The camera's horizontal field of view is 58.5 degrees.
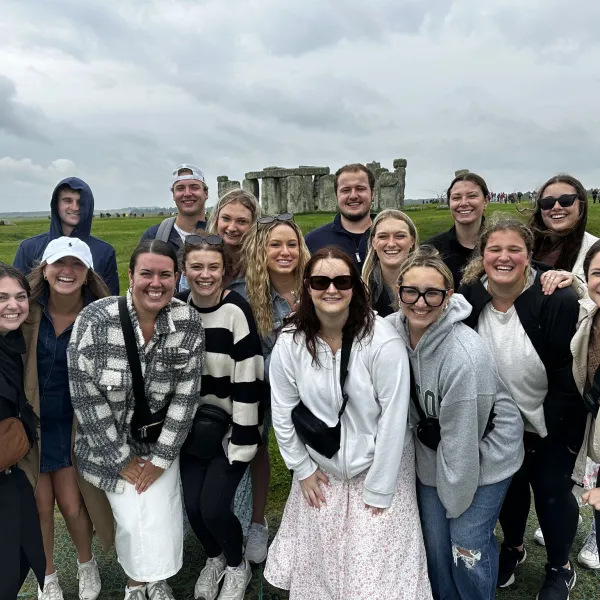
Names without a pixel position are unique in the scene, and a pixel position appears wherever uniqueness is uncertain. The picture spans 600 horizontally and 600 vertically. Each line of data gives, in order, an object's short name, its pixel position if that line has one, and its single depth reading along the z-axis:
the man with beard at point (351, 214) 4.84
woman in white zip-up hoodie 2.91
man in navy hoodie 4.54
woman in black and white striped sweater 3.44
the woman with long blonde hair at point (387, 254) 3.85
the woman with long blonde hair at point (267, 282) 3.72
